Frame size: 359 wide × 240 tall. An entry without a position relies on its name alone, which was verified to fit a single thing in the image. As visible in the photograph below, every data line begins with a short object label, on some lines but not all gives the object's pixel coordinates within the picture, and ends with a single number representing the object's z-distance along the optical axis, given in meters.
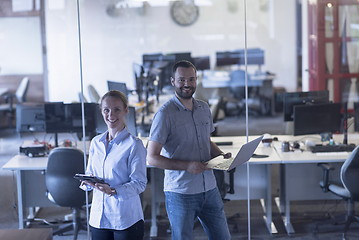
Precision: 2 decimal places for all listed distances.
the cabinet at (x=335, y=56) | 8.51
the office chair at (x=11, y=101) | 6.33
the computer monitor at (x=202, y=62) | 10.45
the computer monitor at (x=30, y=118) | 6.25
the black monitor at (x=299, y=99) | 6.50
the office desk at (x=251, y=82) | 9.97
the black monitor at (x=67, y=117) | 5.76
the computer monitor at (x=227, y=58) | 10.51
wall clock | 10.05
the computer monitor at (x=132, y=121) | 5.94
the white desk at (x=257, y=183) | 6.09
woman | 3.63
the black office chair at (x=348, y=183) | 5.48
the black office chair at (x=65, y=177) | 5.50
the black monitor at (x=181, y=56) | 9.47
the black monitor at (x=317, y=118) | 6.28
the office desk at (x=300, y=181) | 6.20
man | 3.98
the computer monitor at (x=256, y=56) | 10.55
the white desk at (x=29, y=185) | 6.02
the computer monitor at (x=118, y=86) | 6.21
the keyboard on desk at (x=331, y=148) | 6.05
